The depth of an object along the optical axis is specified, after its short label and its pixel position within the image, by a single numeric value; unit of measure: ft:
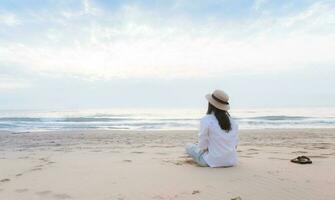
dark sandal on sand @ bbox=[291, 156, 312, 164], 20.52
